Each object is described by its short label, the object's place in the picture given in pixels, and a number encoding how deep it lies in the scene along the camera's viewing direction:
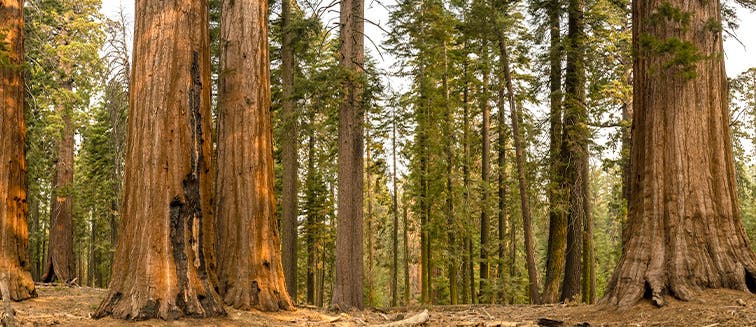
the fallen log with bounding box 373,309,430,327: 7.66
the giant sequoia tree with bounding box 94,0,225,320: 6.73
